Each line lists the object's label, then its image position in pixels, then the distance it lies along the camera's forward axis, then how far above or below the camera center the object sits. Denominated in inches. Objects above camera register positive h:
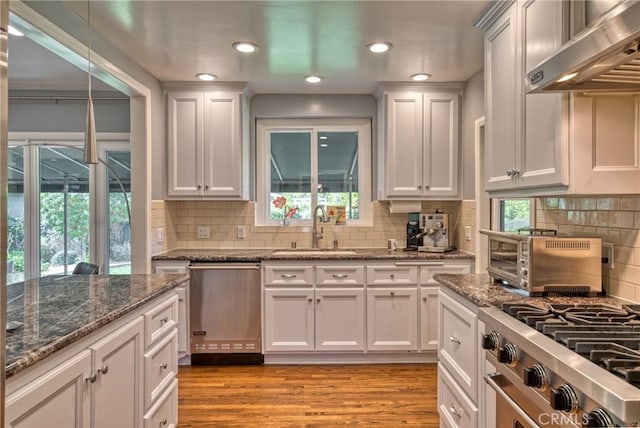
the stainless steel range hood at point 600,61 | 42.2 +18.6
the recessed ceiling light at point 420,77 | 132.8 +45.6
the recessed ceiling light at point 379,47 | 107.1 +44.7
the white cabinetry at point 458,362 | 70.1 -28.3
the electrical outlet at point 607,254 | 70.7 -7.1
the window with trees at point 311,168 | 159.9 +18.1
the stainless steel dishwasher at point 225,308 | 132.0 -30.6
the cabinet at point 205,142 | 141.0 +24.9
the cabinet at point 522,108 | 64.4 +19.2
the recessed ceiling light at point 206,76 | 132.3 +45.4
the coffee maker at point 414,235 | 145.2 -7.6
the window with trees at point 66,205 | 152.9 +3.4
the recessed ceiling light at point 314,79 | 134.4 +45.2
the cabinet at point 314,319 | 132.0 -34.4
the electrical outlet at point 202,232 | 154.7 -6.9
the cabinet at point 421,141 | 141.9 +25.4
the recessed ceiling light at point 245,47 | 107.5 +44.8
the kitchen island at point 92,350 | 43.7 -18.1
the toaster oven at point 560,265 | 68.4 -8.6
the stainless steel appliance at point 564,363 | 35.3 -14.9
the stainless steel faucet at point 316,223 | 153.3 -3.7
